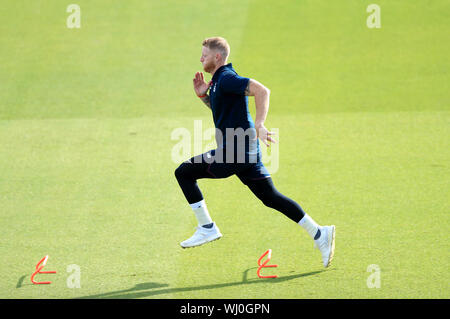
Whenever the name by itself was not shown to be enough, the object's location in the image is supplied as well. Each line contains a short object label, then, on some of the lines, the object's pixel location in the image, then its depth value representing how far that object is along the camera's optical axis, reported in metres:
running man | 12.66
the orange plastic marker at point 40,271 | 12.55
